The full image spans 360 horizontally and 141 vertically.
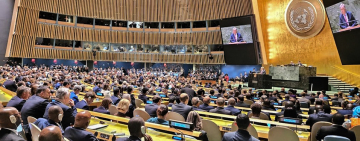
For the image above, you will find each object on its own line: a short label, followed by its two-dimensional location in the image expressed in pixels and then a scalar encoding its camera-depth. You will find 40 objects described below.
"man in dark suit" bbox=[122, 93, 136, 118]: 5.65
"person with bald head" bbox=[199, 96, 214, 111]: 6.50
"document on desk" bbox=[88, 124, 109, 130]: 4.27
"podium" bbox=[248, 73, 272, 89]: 17.53
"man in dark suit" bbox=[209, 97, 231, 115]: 5.81
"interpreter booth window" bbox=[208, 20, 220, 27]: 28.78
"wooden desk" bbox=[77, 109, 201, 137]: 3.58
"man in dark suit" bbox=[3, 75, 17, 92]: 9.04
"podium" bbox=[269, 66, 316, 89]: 15.34
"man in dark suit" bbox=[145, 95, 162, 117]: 5.43
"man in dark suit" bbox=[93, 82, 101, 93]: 9.71
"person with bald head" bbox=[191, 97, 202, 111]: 6.27
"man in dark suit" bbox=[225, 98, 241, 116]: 5.90
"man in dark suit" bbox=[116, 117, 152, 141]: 2.82
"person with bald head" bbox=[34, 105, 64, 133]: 3.36
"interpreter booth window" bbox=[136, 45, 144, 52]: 30.41
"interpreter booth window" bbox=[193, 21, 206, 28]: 29.55
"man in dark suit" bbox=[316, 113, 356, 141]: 3.89
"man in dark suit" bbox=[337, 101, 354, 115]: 6.01
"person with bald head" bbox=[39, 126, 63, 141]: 2.23
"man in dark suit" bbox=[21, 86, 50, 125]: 4.20
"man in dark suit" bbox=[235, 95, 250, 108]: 7.31
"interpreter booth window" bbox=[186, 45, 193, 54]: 29.84
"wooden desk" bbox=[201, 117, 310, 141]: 4.24
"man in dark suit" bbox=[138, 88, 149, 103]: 7.80
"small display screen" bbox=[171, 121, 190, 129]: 3.57
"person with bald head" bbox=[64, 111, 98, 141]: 3.00
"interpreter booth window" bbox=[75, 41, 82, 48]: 28.14
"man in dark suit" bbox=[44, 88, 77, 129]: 4.05
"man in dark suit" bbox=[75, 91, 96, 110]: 5.73
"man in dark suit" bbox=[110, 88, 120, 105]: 7.01
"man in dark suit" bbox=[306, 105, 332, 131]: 5.06
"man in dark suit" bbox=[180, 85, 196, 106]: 8.89
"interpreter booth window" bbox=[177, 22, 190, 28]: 30.22
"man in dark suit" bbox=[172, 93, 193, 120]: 5.23
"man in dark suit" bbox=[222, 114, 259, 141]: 3.08
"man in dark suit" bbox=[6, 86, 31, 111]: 4.88
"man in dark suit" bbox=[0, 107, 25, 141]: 2.54
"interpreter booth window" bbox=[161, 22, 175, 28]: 30.77
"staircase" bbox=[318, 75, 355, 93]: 15.51
